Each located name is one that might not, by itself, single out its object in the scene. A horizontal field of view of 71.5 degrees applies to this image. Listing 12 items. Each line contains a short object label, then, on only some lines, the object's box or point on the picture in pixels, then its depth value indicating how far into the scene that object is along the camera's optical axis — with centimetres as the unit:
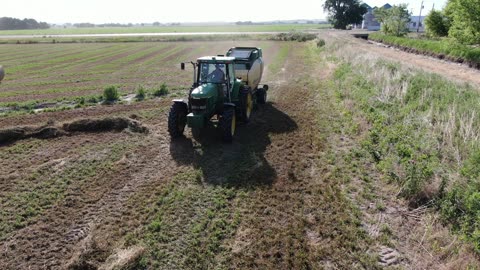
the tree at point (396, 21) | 4959
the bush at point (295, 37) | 4894
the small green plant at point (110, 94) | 1550
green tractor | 960
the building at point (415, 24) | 9381
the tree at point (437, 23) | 4053
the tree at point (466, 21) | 2394
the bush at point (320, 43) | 3741
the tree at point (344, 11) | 8431
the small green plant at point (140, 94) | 1605
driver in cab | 1044
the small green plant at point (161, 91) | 1656
